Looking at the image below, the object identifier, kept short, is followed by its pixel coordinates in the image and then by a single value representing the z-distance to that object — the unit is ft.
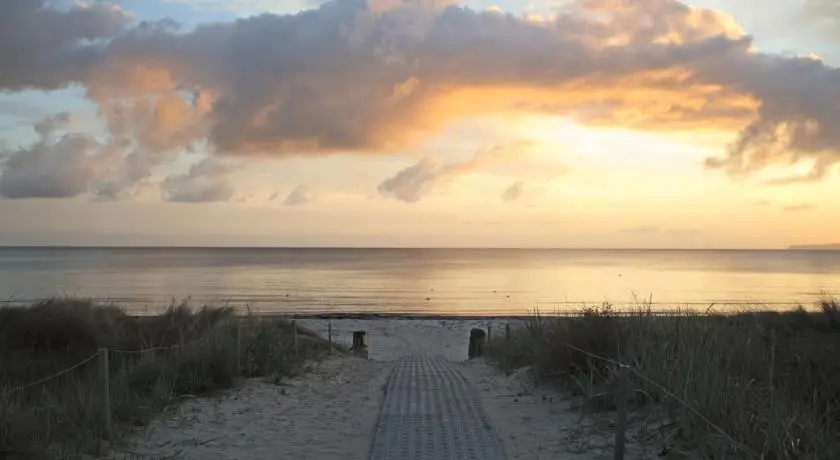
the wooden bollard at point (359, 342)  78.39
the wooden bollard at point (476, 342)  75.36
